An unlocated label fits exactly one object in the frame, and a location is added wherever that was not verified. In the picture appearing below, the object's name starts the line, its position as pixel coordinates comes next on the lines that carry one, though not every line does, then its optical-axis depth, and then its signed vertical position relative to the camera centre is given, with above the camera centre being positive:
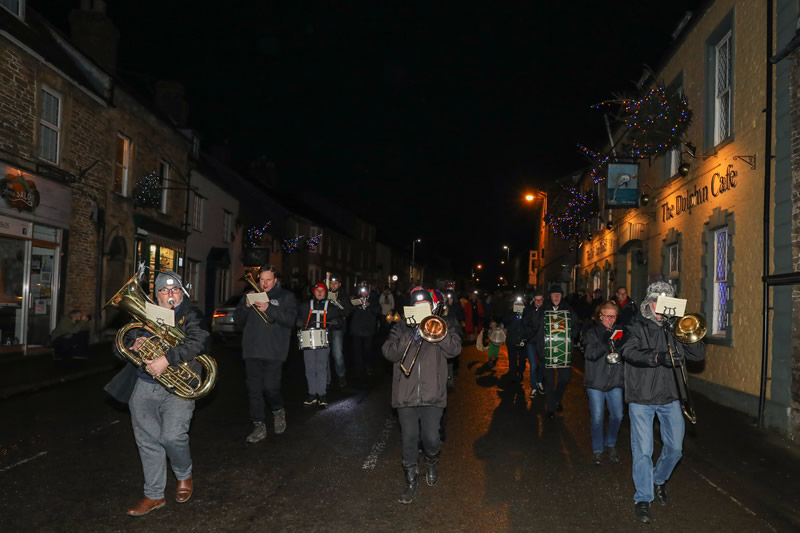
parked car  18.80 -1.24
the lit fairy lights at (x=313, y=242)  39.38 +2.63
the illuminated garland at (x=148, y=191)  19.55 +2.76
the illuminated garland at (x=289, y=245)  35.72 +2.15
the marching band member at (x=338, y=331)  10.48 -0.86
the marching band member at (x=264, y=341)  7.16 -0.68
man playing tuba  4.78 -0.99
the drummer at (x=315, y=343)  9.32 -0.89
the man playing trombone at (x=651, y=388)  4.98 -0.75
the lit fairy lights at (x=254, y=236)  30.66 +2.23
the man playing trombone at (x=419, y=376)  5.33 -0.78
